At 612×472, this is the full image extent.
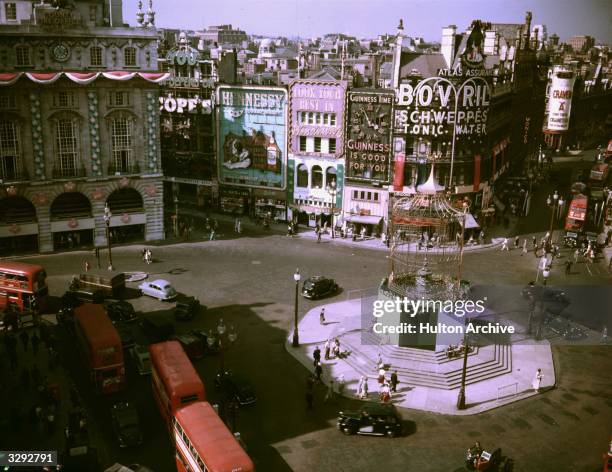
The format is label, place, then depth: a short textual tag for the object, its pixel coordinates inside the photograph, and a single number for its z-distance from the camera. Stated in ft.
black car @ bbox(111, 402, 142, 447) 98.58
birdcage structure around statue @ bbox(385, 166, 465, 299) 128.88
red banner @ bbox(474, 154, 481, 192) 219.41
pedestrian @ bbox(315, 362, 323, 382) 120.88
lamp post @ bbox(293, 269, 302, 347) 136.14
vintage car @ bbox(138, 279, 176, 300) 161.79
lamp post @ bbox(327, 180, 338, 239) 225.97
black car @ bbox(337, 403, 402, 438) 105.09
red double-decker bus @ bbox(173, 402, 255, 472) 79.41
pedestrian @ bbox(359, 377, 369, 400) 118.32
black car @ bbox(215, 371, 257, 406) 113.12
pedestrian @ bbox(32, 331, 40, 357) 129.70
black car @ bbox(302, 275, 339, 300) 165.27
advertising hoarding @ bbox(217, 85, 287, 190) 237.66
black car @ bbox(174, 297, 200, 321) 148.87
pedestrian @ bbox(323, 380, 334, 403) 115.44
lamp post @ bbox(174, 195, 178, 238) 224.53
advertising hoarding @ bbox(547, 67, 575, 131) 302.45
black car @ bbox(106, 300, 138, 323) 149.07
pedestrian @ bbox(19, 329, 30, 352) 130.93
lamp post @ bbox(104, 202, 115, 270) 176.24
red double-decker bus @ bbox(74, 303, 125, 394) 113.50
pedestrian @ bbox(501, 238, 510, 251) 212.23
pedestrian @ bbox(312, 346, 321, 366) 125.31
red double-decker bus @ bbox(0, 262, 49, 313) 147.23
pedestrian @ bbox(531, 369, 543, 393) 120.98
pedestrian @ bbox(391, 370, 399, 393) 119.44
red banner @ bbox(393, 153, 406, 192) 216.33
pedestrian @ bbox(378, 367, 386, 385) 119.85
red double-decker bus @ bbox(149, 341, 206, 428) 97.50
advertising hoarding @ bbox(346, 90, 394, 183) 216.95
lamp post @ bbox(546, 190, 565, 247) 204.50
